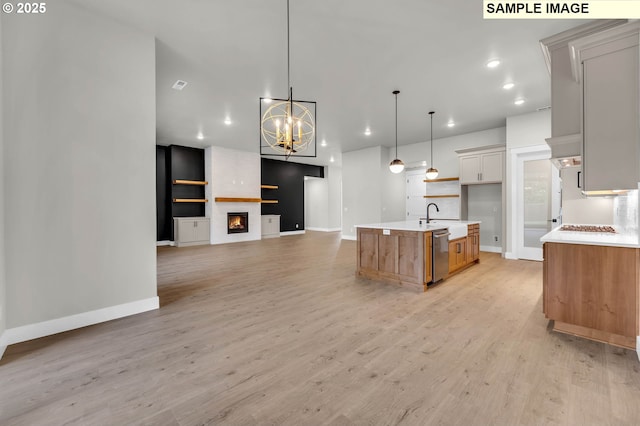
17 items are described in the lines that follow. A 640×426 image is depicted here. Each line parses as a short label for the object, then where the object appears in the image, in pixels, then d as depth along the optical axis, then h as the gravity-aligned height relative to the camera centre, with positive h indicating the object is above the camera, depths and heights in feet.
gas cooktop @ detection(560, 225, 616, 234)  10.86 -0.88
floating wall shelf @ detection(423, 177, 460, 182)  24.58 +2.63
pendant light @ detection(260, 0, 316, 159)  9.27 +2.70
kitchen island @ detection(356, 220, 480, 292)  12.78 -2.23
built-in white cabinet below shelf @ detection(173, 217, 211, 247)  27.99 -2.12
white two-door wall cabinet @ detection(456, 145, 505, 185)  20.68 +3.42
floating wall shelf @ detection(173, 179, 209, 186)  28.53 +3.03
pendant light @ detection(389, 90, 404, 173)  17.78 +2.79
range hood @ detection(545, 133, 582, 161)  9.61 +2.21
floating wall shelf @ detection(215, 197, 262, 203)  29.66 +1.14
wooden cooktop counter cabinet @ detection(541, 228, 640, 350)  7.48 -2.29
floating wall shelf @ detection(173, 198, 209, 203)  28.66 +1.10
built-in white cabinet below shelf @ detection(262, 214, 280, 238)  34.71 -2.00
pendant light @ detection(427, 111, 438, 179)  20.61 +2.69
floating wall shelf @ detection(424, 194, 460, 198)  24.64 +1.16
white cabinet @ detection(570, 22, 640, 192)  7.69 +2.90
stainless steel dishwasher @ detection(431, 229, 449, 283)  13.29 -2.30
